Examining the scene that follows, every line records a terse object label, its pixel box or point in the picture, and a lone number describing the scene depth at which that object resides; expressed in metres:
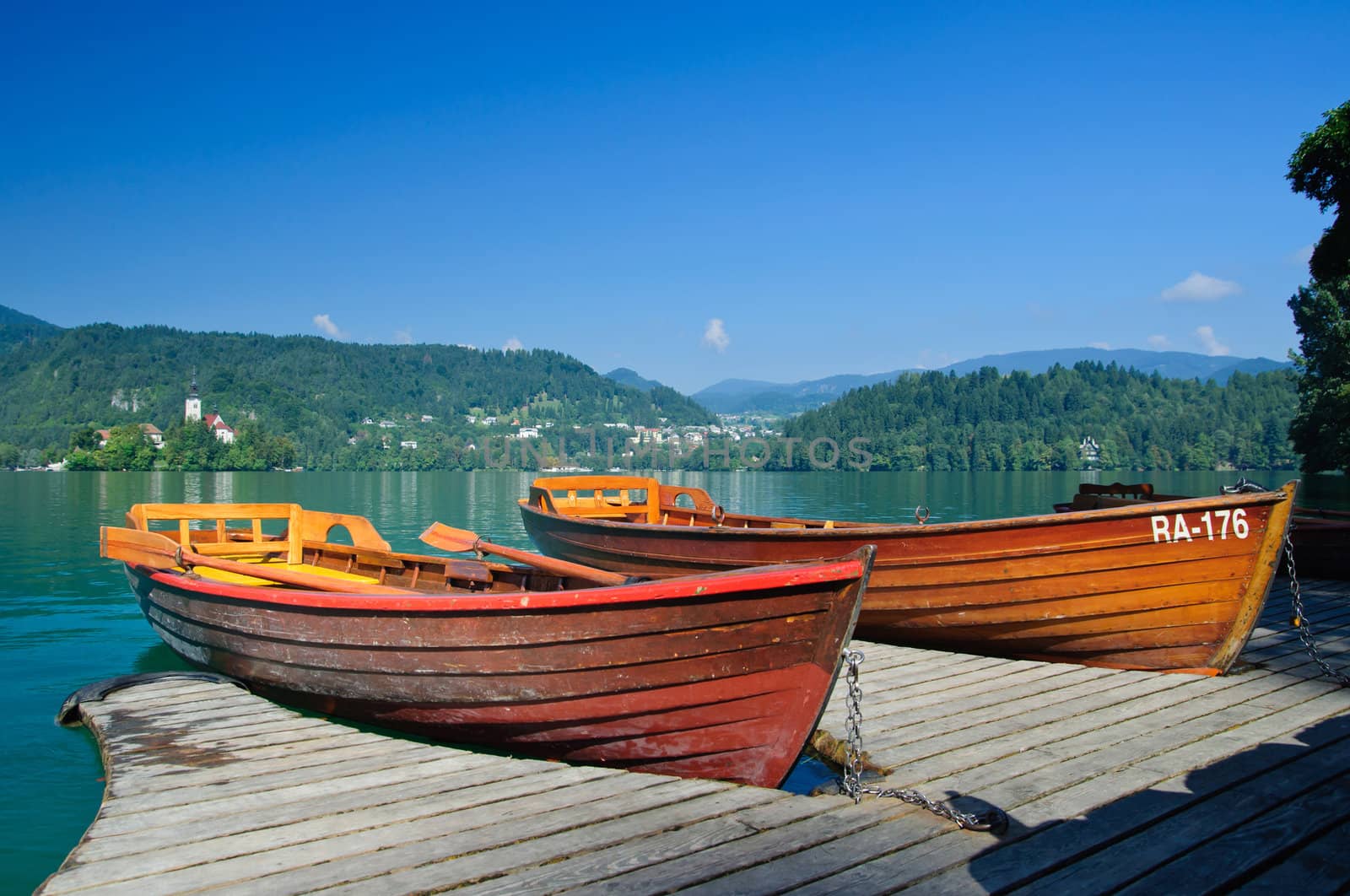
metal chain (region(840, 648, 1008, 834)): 4.41
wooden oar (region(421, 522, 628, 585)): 6.77
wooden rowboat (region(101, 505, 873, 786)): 5.17
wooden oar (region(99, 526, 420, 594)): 7.57
